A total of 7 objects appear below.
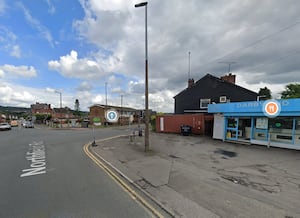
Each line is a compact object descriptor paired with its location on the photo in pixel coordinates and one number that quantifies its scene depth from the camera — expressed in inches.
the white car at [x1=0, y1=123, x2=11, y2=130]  1211.2
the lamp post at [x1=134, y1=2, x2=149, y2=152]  408.6
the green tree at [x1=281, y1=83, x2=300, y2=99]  1314.2
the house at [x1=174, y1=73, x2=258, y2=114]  927.7
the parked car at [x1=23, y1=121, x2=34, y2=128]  1604.3
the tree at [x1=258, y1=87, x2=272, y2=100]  1933.4
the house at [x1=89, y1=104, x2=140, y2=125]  1833.2
